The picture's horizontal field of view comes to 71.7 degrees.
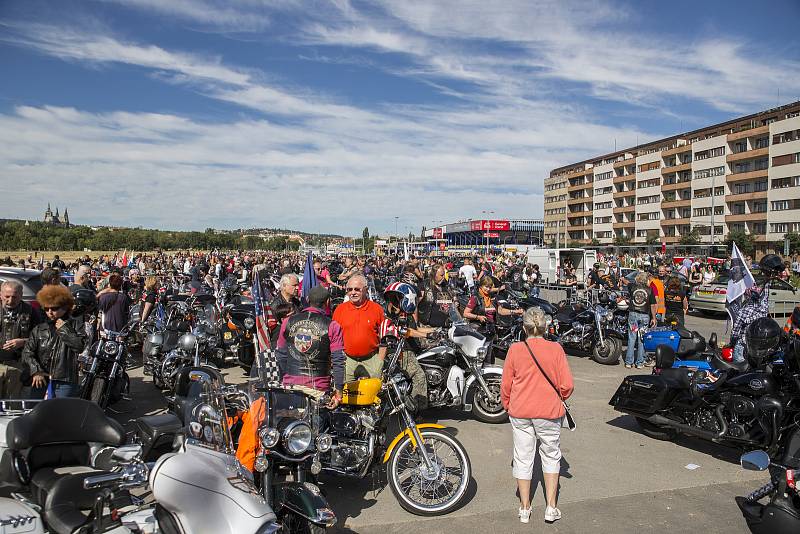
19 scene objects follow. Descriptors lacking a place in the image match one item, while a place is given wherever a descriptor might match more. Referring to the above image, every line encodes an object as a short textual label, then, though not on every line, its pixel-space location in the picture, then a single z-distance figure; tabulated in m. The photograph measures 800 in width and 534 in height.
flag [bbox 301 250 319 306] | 9.95
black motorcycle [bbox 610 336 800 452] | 5.16
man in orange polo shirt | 5.46
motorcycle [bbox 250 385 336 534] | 3.18
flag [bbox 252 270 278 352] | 3.38
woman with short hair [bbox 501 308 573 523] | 4.25
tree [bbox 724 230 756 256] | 54.41
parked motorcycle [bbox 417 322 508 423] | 6.40
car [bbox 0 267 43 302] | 8.88
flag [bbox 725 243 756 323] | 8.65
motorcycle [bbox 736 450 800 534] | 3.31
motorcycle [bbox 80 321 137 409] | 6.66
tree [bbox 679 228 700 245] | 61.76
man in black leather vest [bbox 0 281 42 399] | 5.80
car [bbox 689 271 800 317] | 16.31
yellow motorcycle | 4.41
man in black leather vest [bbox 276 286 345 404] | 4.70
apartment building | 57.53
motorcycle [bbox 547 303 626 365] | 10.56
